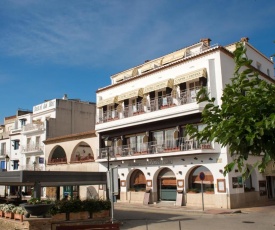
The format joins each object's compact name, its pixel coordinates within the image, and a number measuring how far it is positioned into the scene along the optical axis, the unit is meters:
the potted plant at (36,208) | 8.98
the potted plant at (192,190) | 20.49
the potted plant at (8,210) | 10.33
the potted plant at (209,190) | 19.73
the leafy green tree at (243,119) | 4.24
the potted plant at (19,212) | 9.65
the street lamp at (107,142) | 16.48
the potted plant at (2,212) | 10.95
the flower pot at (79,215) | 11.97
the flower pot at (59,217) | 11.56
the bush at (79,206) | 11.75
